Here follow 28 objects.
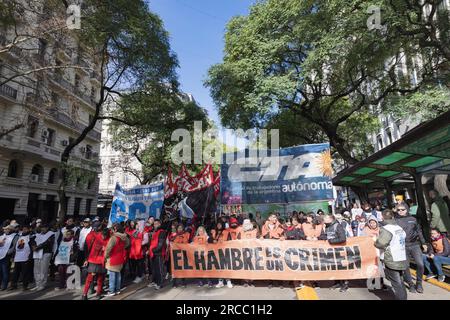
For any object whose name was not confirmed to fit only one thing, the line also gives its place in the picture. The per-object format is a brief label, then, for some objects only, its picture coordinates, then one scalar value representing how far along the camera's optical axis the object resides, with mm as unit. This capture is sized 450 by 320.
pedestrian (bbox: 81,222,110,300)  6867
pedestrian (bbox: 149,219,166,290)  7727
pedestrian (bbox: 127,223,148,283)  8469
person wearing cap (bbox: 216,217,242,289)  8406
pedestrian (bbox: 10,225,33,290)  7828
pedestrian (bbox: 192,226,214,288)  7766
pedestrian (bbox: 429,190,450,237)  7984
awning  6617
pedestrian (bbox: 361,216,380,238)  7242
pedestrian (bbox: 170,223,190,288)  7953
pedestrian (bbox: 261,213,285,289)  8117
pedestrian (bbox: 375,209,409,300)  5453
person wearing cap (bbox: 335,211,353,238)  8145
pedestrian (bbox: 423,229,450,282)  7027
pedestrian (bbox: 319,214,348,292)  6922
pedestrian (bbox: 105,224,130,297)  6945
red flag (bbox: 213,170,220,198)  11033
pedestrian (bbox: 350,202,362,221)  11019
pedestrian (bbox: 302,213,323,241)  7659
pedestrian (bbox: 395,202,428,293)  6434
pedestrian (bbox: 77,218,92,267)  8453
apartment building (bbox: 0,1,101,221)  10141
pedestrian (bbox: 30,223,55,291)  7832
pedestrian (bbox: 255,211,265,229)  10291
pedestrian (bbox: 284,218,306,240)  7707
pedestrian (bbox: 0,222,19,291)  7832
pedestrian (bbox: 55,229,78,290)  7797
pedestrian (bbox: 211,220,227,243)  8208
